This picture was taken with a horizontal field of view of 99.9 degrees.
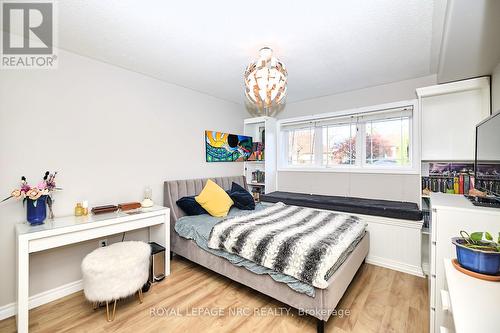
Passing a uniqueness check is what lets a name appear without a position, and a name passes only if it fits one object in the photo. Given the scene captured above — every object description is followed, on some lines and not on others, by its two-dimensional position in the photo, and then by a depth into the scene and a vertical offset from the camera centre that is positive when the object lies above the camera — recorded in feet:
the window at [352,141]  10.57 +1.45
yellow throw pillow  9.77 -1.65
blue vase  6.25 -1.34
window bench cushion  8.72 -1.82
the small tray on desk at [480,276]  3.31 -1.76
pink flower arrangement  6.07 -0.71
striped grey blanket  5.64 -2.31
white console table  5.37 -2.03
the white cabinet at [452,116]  7.93 +1.98
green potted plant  3.34 -1.44
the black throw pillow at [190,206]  9.81 -1.87
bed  5.44 -3.47
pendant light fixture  6.54 +2.72
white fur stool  5.93 -3.14
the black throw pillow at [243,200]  10.98 -1.79
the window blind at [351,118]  10.40 +2.70
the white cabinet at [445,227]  4.70 -1.43
